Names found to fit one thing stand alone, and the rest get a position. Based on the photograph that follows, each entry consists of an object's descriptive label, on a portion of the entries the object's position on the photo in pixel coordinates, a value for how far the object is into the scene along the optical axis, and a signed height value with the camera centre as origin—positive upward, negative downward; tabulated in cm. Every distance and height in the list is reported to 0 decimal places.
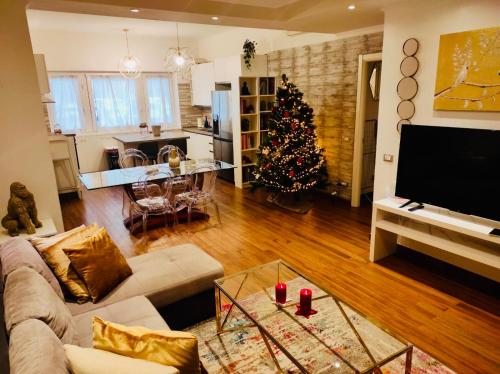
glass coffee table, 228 -163
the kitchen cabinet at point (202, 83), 721 +44
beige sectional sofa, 151 -119
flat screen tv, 281 -61
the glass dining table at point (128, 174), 423 -88
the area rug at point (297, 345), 227 -166
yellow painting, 284 +21
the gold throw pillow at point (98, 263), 230 -103
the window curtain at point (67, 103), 714 +9
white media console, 286 -123
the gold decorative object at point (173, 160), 488 -75
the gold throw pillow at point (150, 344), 147 -99
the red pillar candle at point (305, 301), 227 -127
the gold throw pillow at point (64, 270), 231 -105
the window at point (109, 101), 725 +11
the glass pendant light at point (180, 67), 790 +89
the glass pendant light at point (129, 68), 736 +78
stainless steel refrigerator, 639 -46
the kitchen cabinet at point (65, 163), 562 -90
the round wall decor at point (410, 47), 335 +49
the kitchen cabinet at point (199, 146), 729 -90
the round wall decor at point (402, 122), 356 -24
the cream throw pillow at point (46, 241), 239 -91
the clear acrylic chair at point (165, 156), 595 -90
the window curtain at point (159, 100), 814 +12
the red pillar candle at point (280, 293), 240 -128
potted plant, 611 +86
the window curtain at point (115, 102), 758 +10
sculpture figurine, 326 -94
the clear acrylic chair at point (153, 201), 438 -120
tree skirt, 529 -155
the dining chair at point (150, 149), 718 -89
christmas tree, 511 -63
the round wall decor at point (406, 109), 349 -10
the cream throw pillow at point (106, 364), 133 -97
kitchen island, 693 -67
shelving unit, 626 -19
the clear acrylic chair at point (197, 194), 460 -117
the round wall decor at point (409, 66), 339 +31
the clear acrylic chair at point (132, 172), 455 -104
